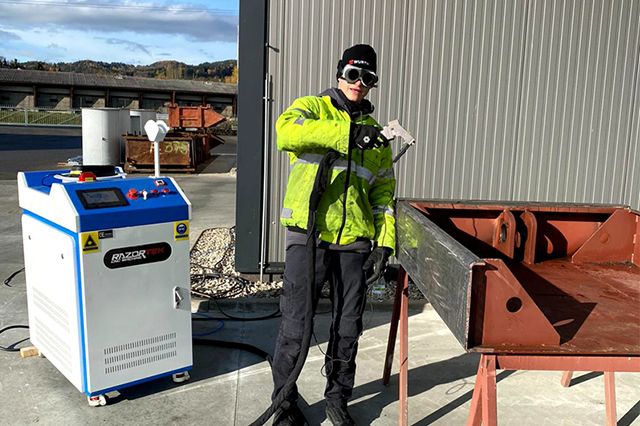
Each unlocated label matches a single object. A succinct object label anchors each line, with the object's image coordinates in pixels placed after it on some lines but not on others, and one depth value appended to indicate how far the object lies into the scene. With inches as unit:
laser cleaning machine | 133.9
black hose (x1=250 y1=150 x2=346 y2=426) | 122.4
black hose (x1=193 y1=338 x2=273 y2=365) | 178.6
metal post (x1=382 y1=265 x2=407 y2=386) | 144.8
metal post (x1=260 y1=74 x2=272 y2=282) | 227.9
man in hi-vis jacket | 126.8
